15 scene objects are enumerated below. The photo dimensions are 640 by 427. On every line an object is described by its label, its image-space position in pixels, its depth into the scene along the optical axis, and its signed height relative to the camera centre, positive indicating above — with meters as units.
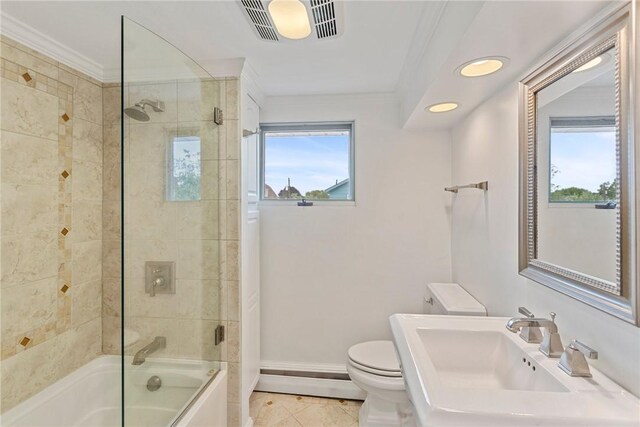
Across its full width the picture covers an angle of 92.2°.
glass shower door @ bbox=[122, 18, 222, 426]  1.29 -0.10
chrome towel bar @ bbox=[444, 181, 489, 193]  1.67 +0.14
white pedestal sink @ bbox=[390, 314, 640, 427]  0.73 -0.48
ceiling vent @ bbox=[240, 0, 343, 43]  1.25 +0.85
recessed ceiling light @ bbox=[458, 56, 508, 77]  1.20 +0.61
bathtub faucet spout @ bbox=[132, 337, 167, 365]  1.30 -0.63
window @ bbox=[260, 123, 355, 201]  2.50 +0.41
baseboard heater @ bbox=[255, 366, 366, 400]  2.28 -1.30
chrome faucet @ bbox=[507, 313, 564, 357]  1.01 -0.40
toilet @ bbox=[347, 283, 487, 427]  1.73 -0.94
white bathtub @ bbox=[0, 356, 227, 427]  1.30 -0.97
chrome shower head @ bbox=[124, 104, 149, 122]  1.31 +0.42
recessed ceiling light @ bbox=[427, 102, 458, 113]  1.76 +0.61
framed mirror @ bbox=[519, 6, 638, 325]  0.79 +0.12
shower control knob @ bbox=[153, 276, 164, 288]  1.49 -0.35
